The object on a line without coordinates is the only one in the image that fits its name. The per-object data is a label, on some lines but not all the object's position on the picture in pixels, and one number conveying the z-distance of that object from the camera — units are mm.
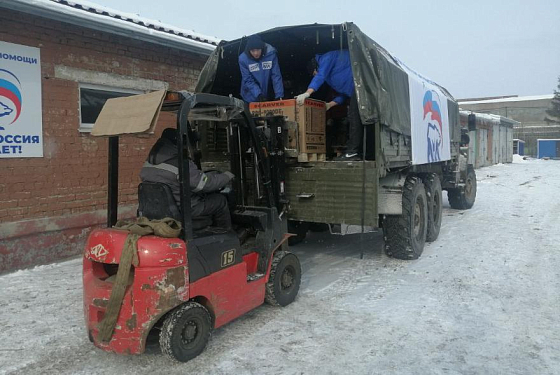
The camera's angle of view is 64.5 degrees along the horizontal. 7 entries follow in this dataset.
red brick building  6020
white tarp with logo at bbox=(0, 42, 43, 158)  5926
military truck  5230
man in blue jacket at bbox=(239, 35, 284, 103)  5926
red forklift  3209
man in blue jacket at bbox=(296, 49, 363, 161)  5938
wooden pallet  5371
